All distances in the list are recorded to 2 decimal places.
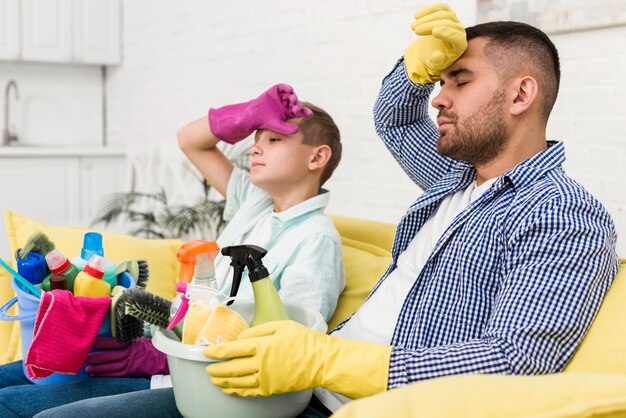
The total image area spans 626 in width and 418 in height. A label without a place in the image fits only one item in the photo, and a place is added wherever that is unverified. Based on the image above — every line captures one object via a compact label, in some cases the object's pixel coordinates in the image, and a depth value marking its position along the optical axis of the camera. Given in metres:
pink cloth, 1.31
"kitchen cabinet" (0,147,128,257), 4.14
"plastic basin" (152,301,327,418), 1.10
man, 1.08
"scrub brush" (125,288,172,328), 1.17
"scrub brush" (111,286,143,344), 1.35
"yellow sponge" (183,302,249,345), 1.11
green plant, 2.99
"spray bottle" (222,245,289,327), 1.20
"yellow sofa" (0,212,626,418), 0.84
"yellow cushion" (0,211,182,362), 1.84
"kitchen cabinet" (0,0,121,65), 4.22
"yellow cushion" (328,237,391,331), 1.66
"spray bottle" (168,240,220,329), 1.32
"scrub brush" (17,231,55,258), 1.42
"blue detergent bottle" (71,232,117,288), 1.47
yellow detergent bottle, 1.39
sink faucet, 4.46
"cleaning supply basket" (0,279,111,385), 1.38
